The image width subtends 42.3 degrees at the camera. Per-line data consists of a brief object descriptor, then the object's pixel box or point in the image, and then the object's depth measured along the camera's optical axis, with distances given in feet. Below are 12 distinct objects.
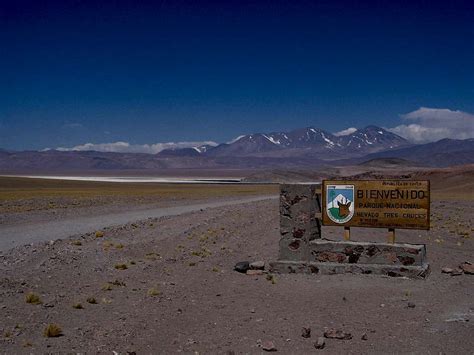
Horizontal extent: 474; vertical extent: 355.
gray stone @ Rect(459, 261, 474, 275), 43.68
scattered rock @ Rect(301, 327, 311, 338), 28.53
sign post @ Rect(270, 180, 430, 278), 43.09
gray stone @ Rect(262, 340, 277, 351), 26.71
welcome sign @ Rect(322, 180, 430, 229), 43.70
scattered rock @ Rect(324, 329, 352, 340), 28.27
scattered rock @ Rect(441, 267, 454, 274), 43.91
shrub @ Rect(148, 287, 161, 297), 36.63
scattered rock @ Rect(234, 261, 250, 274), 45.19
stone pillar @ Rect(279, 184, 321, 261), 44.78
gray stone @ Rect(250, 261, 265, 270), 45.22
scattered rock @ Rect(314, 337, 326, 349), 27.02
